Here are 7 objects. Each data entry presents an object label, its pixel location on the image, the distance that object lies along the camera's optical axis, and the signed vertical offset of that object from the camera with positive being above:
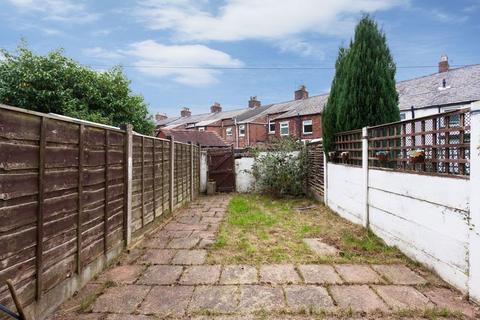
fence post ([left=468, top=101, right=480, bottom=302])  2.67 -0.50
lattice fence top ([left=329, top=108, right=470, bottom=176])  3.09 +0.12
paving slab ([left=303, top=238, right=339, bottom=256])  4.18 -1.38
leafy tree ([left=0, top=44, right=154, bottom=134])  10.88 +2.81
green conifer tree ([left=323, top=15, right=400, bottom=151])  6.45 +1.61
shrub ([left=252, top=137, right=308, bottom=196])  9.85 -0.39
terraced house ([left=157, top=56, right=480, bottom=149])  14.55 +3.39
